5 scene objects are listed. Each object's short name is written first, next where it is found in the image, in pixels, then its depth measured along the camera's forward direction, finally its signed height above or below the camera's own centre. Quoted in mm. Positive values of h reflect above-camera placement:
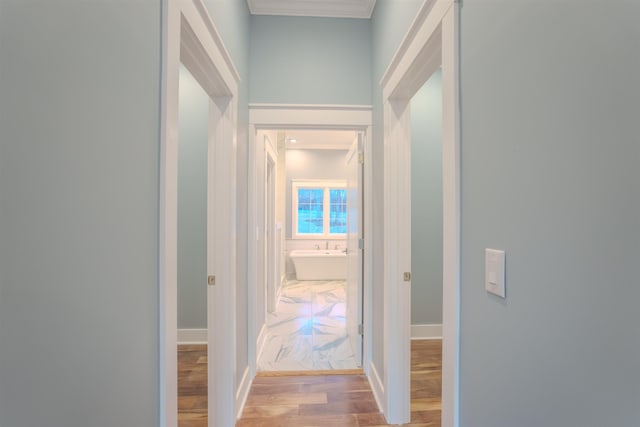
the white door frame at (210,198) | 904 +86
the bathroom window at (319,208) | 6656 +177
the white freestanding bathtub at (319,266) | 5906 -1001
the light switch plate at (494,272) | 792 -154
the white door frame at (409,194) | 1010 +105
